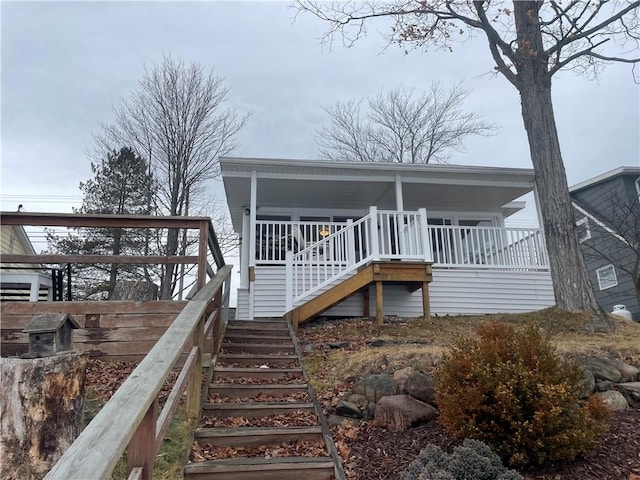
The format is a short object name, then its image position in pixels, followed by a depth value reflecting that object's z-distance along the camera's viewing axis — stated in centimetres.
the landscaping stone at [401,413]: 330
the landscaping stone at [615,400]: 355
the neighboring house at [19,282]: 1121
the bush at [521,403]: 252
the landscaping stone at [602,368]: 398
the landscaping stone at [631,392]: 366
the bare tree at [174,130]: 1238
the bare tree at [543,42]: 714
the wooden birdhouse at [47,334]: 218
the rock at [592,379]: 379
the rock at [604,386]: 385
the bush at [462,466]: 218
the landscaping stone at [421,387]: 362
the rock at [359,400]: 365
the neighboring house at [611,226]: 1176
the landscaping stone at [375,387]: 371
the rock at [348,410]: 352
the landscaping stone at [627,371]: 408
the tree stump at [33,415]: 206
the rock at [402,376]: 379
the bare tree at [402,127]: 1978
